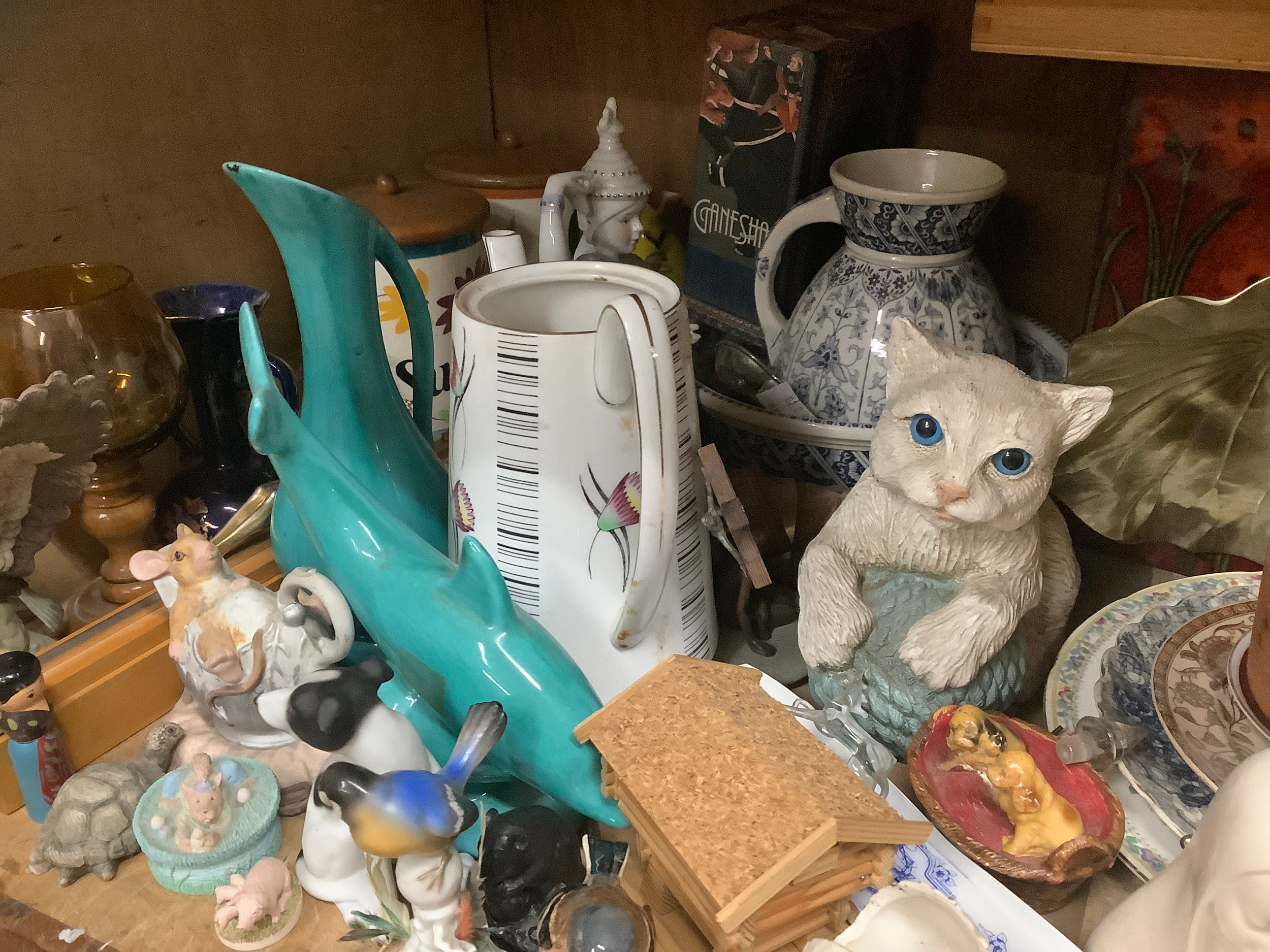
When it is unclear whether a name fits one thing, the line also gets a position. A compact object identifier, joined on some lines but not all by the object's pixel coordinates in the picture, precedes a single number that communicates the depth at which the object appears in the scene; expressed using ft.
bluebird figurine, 1.21
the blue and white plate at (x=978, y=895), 1.28
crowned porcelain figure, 2.18
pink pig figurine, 1.40
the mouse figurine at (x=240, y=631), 1.64
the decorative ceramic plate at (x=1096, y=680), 1.36
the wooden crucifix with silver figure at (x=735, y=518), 1.66
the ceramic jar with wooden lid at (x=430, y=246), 2.12
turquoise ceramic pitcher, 1.64
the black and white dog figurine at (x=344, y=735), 1.32
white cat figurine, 1.41
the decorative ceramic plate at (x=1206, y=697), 1.38
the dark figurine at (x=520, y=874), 1.35
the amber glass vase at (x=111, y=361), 1.75
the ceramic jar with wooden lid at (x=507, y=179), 2.47
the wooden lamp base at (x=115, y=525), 1.94
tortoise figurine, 1.52
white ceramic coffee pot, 1.46
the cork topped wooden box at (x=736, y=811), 1.09
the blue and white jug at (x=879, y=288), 1.75
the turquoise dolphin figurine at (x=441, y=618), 1.44
